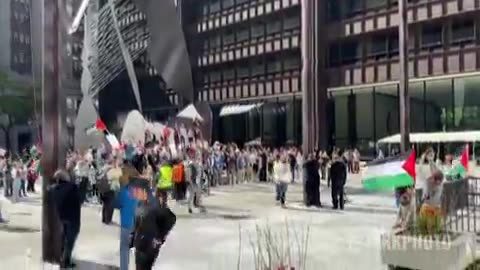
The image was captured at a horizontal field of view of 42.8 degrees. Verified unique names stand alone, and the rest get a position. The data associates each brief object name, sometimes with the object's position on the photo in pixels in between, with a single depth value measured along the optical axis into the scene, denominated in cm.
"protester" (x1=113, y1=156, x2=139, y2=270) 767
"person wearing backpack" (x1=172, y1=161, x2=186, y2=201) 1659
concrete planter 738
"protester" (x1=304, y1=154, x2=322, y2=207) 1678
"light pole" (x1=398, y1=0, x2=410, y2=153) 1639
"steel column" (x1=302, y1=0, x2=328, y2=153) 1800
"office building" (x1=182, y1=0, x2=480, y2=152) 3462
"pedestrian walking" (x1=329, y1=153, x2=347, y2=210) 1652
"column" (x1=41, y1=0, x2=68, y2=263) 873
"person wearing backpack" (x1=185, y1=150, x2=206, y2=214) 1622
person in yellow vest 1488
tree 6009
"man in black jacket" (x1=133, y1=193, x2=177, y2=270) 646
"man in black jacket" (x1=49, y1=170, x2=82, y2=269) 840
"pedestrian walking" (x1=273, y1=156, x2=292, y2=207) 1755
